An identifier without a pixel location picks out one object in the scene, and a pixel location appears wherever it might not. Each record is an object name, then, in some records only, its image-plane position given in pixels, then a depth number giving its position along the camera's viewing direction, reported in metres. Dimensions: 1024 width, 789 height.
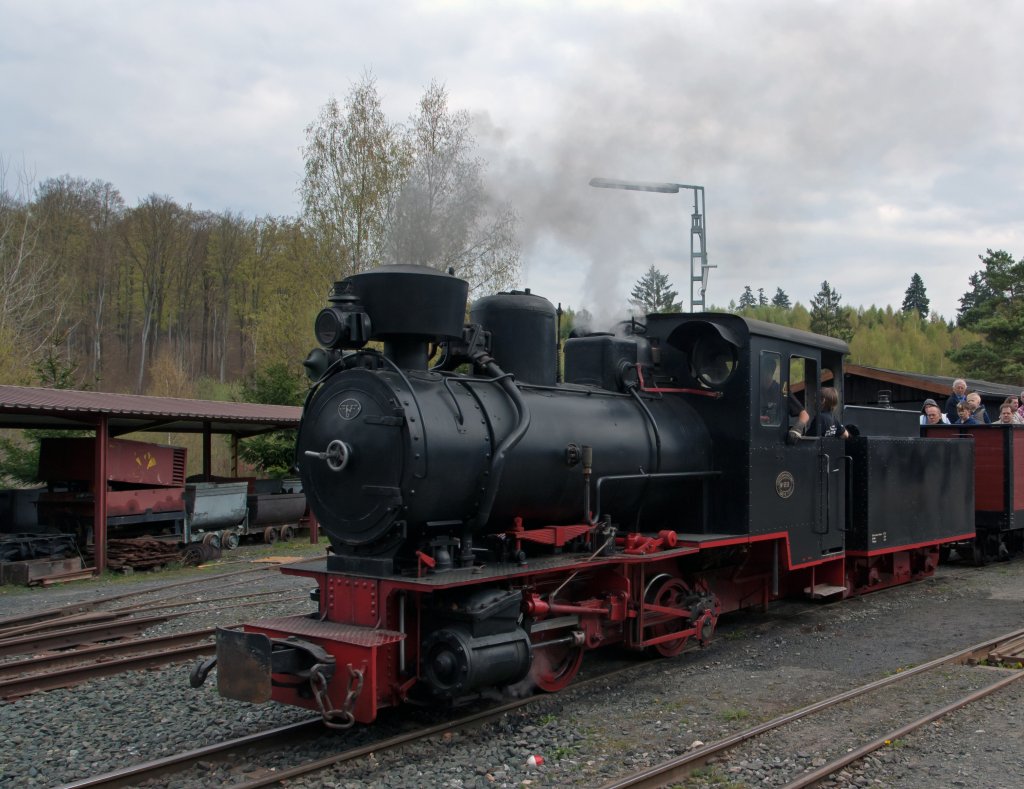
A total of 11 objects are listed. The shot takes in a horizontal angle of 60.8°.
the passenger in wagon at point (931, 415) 13.28
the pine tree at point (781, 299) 89.11
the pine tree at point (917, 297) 87.94
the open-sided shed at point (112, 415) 12.72
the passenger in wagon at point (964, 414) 12.93
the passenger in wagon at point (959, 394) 13.16
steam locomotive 5.32
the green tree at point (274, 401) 20.59
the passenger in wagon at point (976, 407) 13.01
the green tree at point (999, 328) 27.95
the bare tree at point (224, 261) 41.84
